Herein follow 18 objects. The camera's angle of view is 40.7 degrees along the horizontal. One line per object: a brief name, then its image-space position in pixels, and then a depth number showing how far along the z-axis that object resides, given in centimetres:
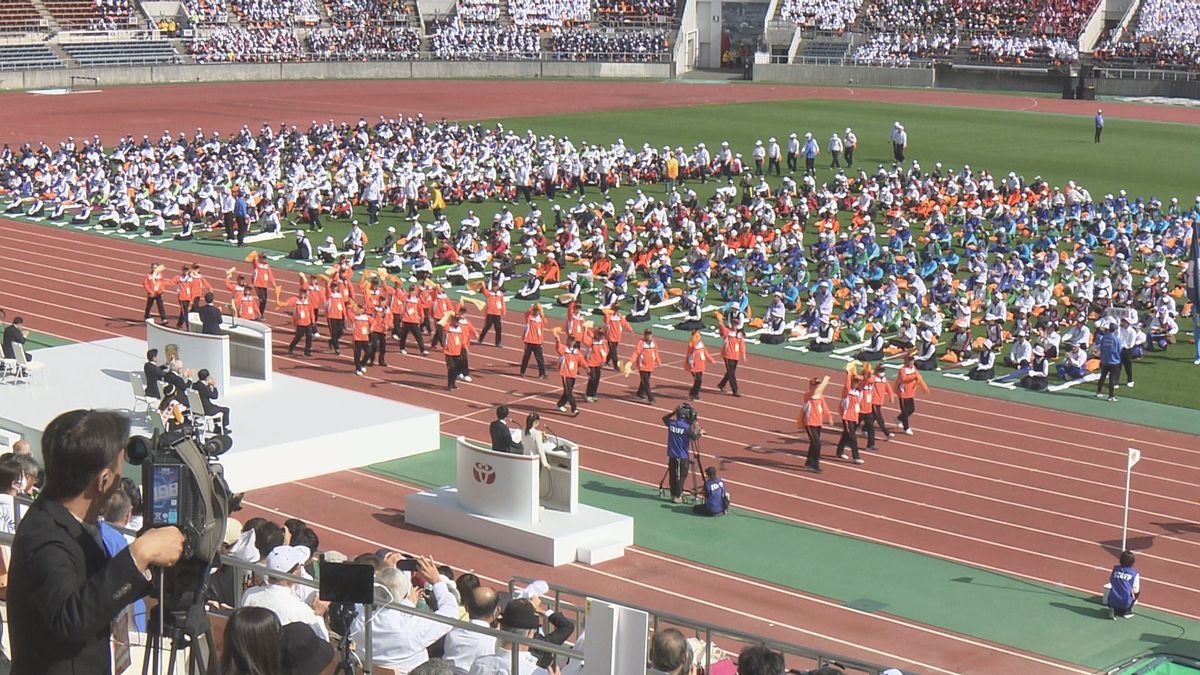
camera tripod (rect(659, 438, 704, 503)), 1850
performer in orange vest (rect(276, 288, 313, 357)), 2500
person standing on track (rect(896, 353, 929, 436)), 2108
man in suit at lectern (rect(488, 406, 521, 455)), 1711
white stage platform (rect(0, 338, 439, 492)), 1872
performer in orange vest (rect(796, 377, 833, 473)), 1961
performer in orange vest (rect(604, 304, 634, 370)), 2377
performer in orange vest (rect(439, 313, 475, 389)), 2306
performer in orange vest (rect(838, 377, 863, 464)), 2002
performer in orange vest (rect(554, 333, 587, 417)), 2206
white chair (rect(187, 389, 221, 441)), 1822
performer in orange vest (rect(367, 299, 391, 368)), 2431
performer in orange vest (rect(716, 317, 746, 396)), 2305
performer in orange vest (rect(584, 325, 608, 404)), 2253
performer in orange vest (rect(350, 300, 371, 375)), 2412
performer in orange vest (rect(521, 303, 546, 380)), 2370
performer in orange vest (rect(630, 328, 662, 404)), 2259
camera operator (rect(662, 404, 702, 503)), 1827
